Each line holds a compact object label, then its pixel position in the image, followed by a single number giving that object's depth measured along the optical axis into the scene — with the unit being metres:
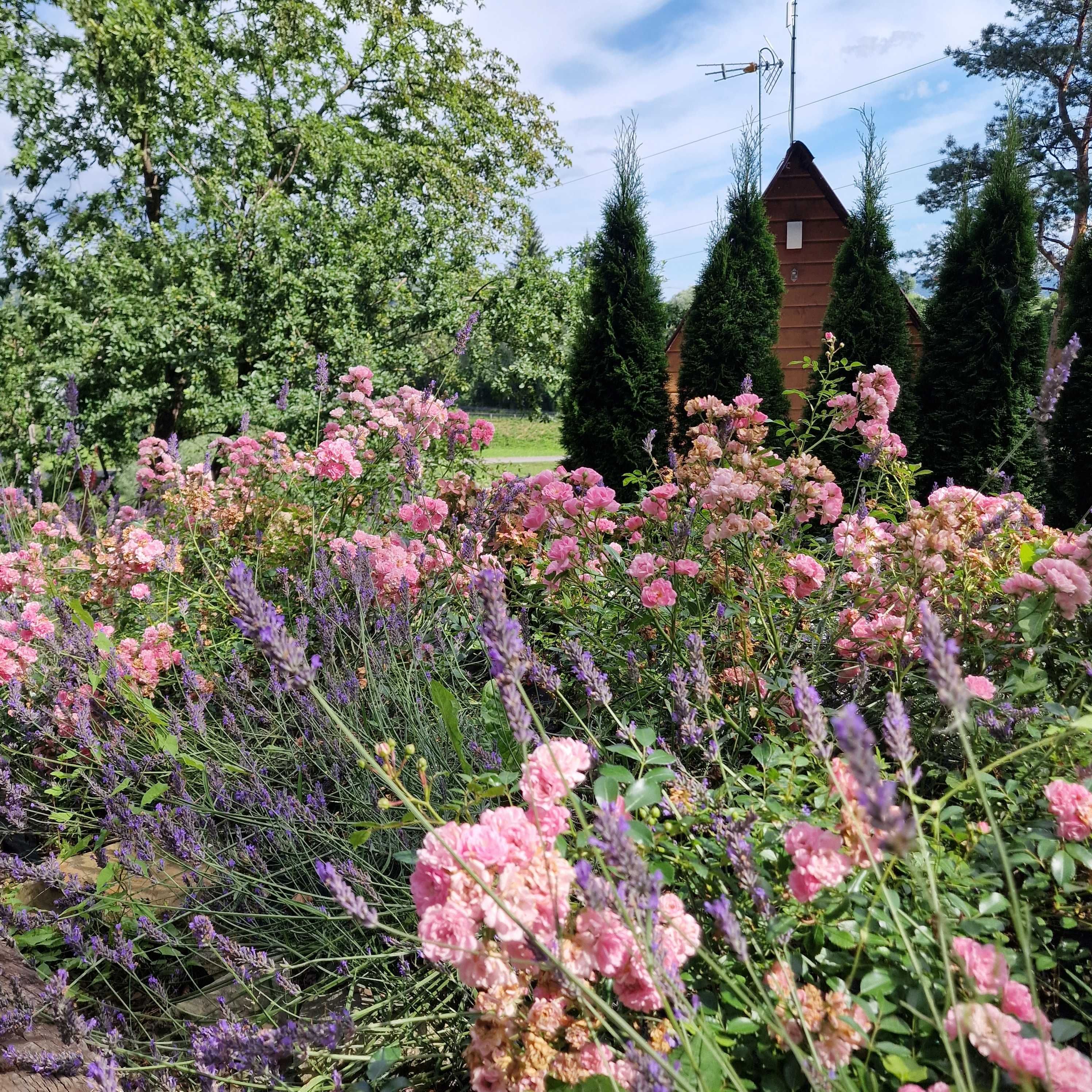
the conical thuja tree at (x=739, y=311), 7.19
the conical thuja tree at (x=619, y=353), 6.73
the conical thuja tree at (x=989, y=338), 6.89
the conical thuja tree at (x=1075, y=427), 6.12
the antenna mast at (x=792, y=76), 10.31
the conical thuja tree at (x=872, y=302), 7.41
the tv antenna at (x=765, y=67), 10.71
